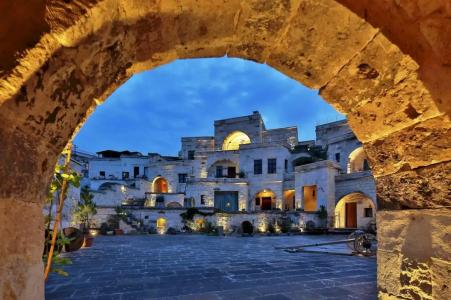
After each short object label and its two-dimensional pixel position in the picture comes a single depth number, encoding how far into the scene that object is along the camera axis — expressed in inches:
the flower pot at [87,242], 412.9
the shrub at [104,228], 713.6
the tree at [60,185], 110.3
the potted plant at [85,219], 424.5
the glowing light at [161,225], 807.7
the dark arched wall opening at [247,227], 785.6
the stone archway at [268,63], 49.5
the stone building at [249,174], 871.1
